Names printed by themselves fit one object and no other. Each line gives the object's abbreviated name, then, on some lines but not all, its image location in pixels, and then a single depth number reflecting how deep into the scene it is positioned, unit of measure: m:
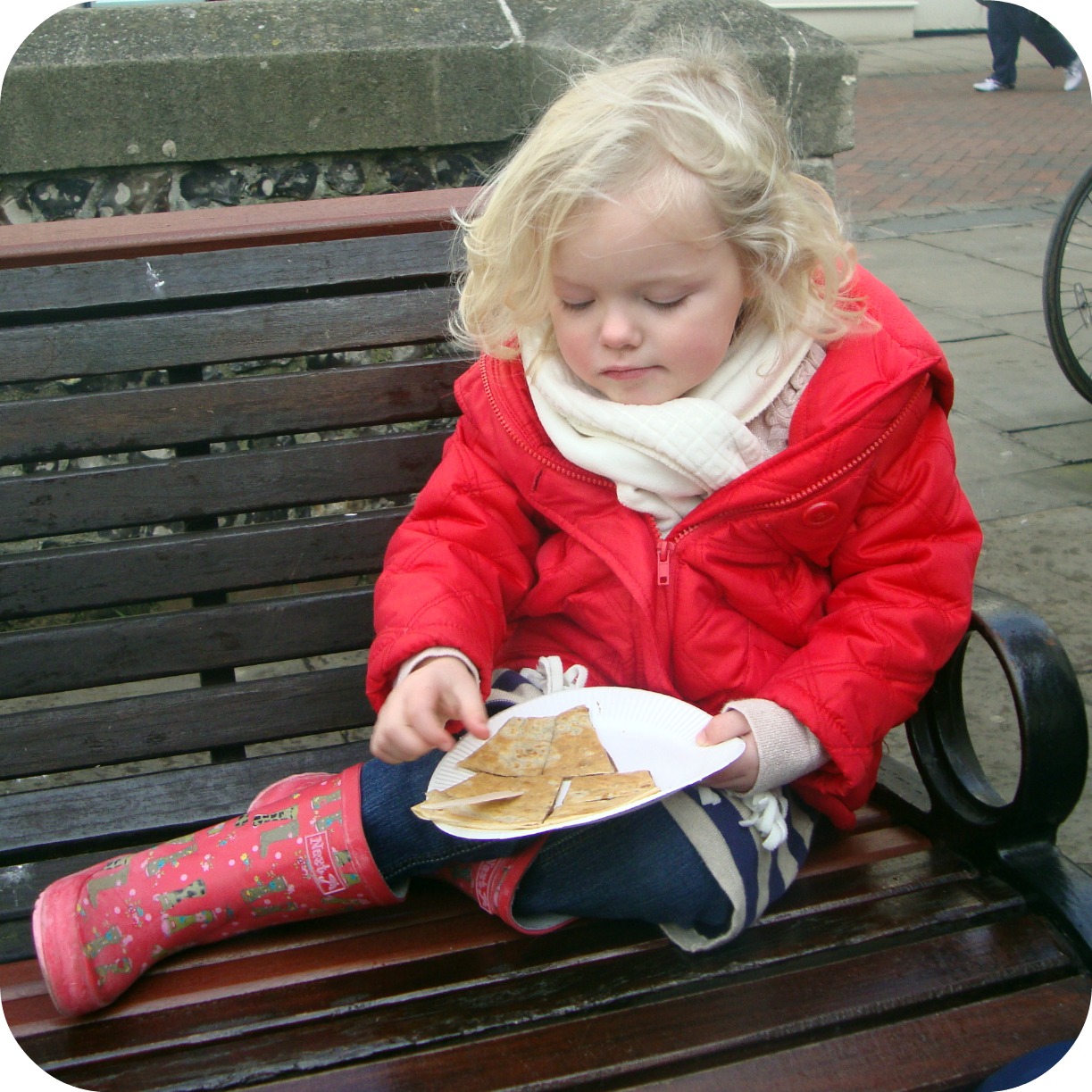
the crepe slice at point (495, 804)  1.42
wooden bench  1.41
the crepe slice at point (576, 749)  1.52
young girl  1.54
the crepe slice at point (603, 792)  1.41
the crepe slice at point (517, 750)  1.55
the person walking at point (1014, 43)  9.69
